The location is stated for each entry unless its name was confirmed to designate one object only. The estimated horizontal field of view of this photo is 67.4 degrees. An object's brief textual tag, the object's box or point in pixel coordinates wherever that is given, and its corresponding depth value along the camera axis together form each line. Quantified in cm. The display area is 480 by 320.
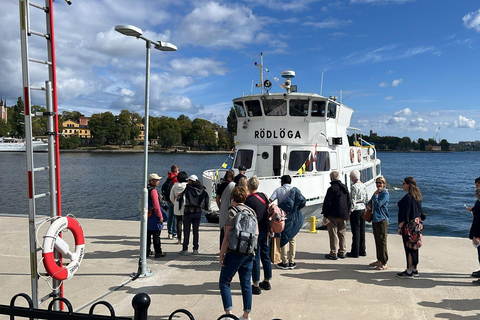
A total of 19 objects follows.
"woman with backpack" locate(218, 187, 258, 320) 423
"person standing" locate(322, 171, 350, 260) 723
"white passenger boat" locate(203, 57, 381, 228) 1366
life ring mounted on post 373
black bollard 256
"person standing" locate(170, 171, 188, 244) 839
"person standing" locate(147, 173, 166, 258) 705
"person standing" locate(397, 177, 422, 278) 602
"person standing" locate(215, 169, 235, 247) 647
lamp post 627
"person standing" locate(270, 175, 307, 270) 636
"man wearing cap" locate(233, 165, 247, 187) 767
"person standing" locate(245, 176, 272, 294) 530
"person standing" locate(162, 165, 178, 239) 930
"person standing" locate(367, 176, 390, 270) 668
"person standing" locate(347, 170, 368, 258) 737
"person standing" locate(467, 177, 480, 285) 580
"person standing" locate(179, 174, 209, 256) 762
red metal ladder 371
